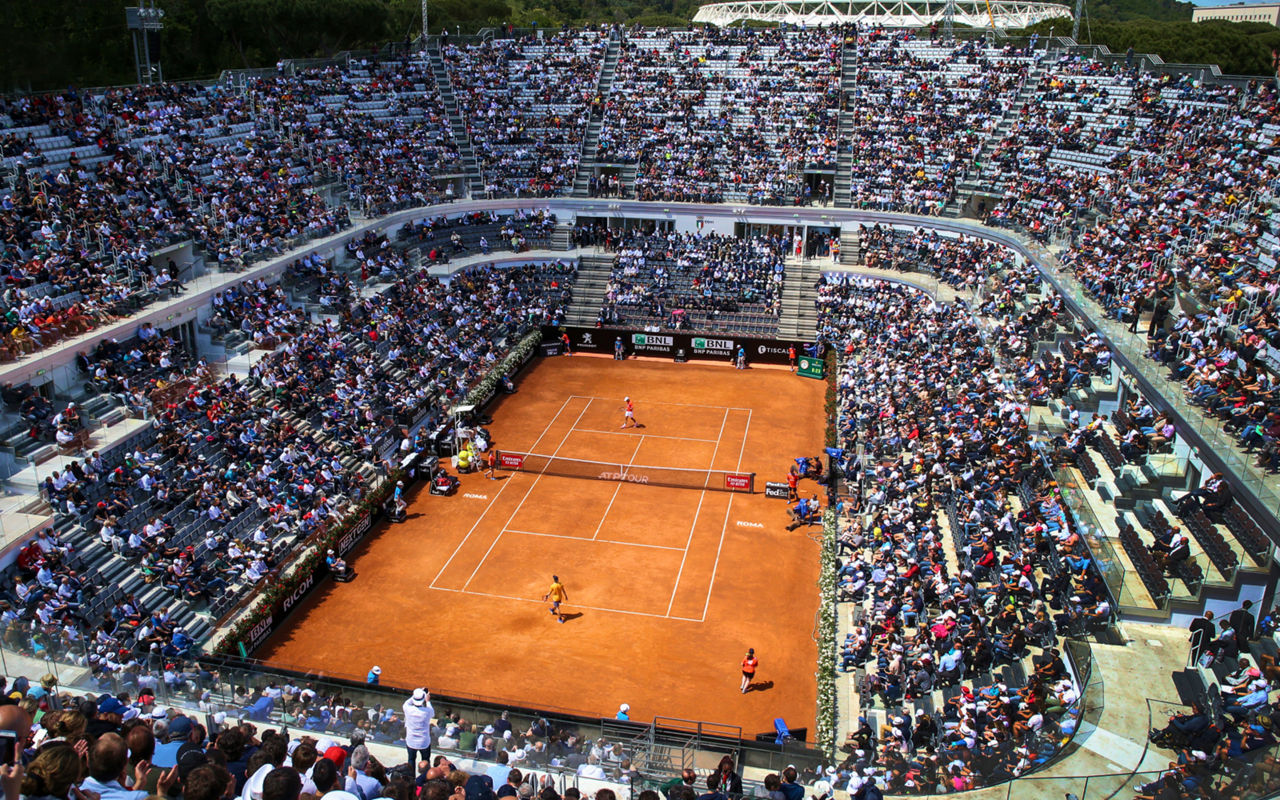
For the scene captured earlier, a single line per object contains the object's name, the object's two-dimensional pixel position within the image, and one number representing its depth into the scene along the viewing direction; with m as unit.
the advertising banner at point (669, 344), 51.97
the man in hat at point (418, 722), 14.55
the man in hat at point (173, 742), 10.63
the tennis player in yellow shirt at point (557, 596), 29.02
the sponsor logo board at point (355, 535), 32.50
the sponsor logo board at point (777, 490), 36.59
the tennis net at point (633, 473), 37.59
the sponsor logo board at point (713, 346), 52.34
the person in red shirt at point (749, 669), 25.58
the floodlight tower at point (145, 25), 50.22
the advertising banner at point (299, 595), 27.48
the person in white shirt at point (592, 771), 16.20
